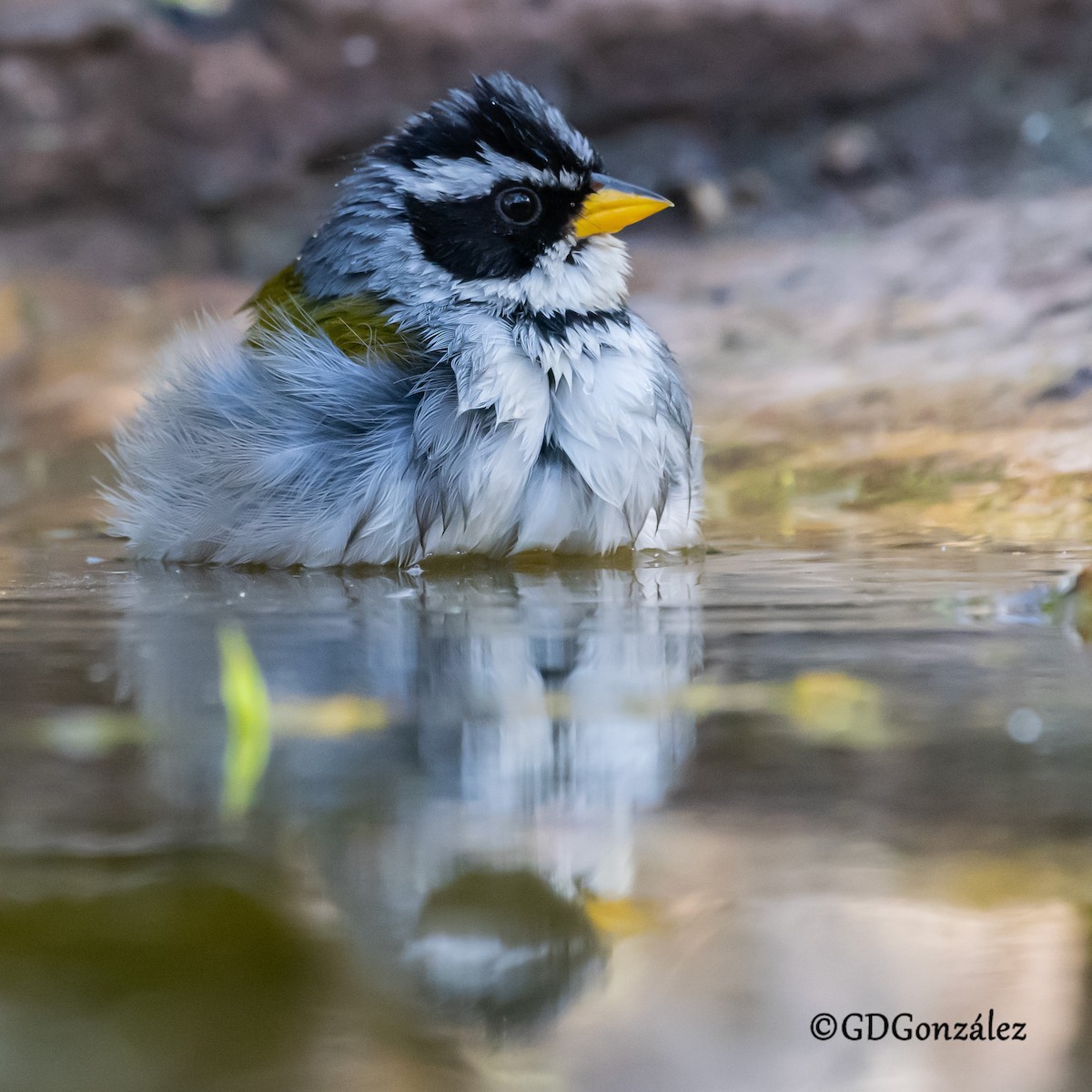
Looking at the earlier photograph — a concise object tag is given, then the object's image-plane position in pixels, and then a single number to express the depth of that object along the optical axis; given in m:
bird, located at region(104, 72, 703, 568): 3.93
